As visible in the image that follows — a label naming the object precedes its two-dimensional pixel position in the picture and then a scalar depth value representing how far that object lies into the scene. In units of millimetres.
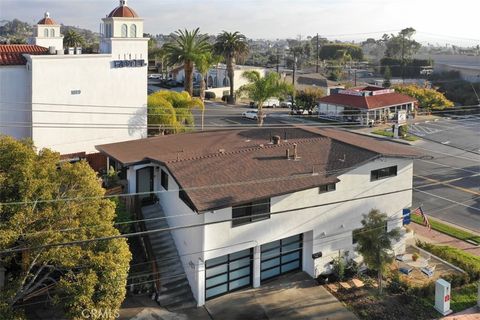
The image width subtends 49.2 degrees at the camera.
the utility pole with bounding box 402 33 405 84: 121875
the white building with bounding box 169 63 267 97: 90375
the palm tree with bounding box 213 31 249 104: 78500
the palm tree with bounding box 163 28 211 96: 65000
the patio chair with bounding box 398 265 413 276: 26938
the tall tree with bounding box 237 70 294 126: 55819
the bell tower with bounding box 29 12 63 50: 53031
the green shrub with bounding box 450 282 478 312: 24375
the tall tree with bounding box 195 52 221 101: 65625
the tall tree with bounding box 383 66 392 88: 100000
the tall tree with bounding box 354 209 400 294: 23875
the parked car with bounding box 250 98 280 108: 84562
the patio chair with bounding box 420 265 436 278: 26688
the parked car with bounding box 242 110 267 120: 69375
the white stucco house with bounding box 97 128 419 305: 23219
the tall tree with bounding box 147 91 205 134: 41406
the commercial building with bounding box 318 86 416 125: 68938
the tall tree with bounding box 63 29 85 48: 103250
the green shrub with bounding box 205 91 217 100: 87875
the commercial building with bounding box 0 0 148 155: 34469
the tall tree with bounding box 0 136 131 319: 17312
